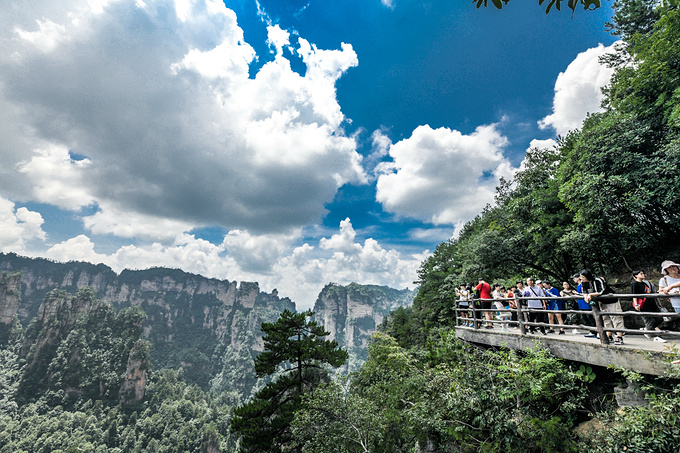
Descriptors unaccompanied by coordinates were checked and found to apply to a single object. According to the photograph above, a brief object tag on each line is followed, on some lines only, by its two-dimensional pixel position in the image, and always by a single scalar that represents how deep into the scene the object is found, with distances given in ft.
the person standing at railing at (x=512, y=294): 31.14
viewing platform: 14.29
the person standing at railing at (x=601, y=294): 17.54
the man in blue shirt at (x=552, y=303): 25.01
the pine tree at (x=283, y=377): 43.66
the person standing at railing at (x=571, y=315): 23.60
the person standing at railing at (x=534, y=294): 26.50
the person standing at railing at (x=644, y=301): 18.35
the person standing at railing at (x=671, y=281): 15.92
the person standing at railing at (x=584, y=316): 21.22
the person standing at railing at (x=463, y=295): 36.03
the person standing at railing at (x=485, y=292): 31.95
